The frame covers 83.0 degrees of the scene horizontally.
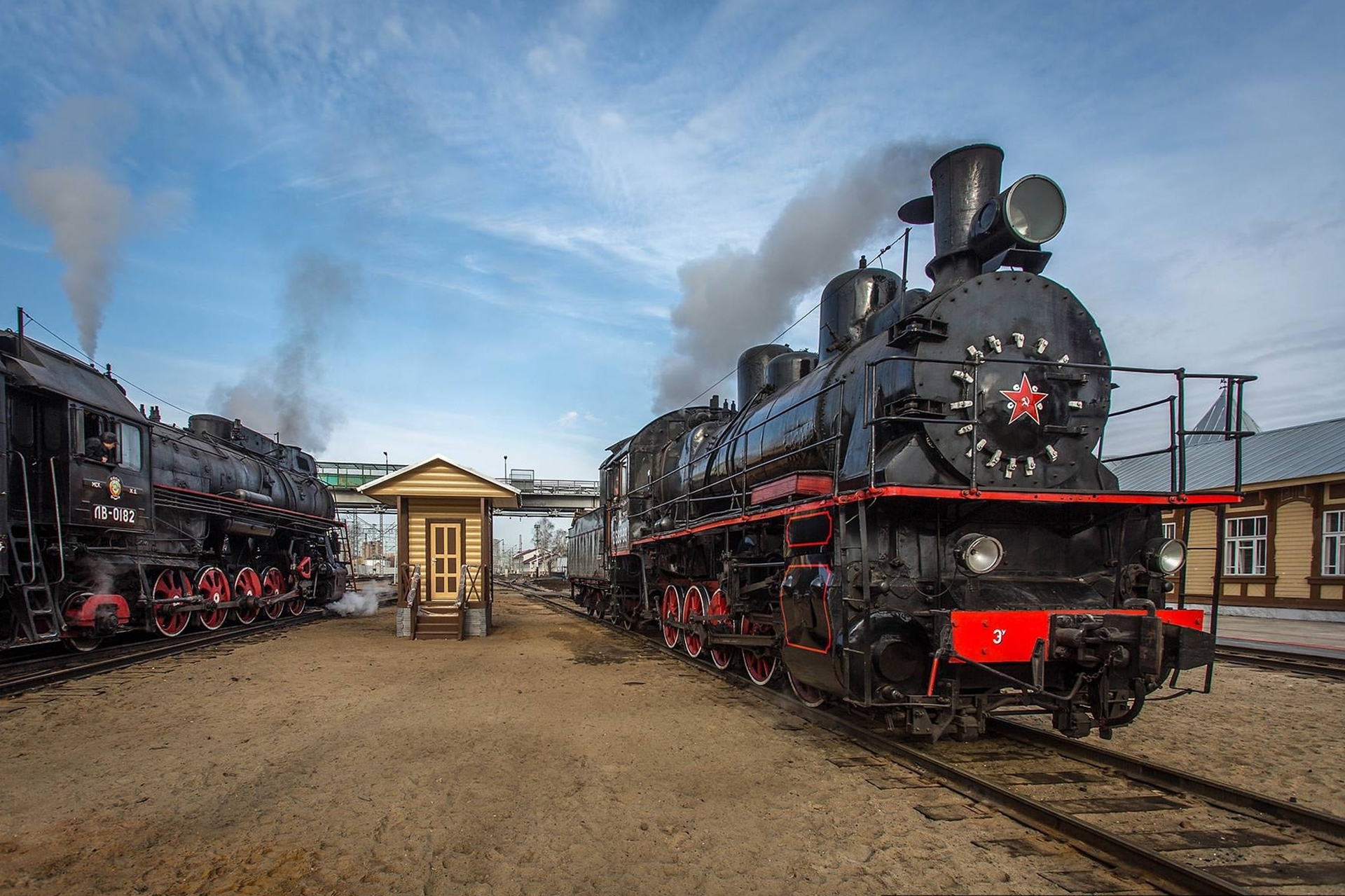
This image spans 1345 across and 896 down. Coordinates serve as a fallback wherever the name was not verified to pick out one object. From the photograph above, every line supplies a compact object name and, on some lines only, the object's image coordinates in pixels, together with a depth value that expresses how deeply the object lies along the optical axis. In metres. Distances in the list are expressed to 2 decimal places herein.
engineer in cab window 10.47
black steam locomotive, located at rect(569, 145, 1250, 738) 5.25
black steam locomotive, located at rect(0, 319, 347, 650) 9.42
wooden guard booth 14.15
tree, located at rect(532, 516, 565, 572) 77.96
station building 17.47
